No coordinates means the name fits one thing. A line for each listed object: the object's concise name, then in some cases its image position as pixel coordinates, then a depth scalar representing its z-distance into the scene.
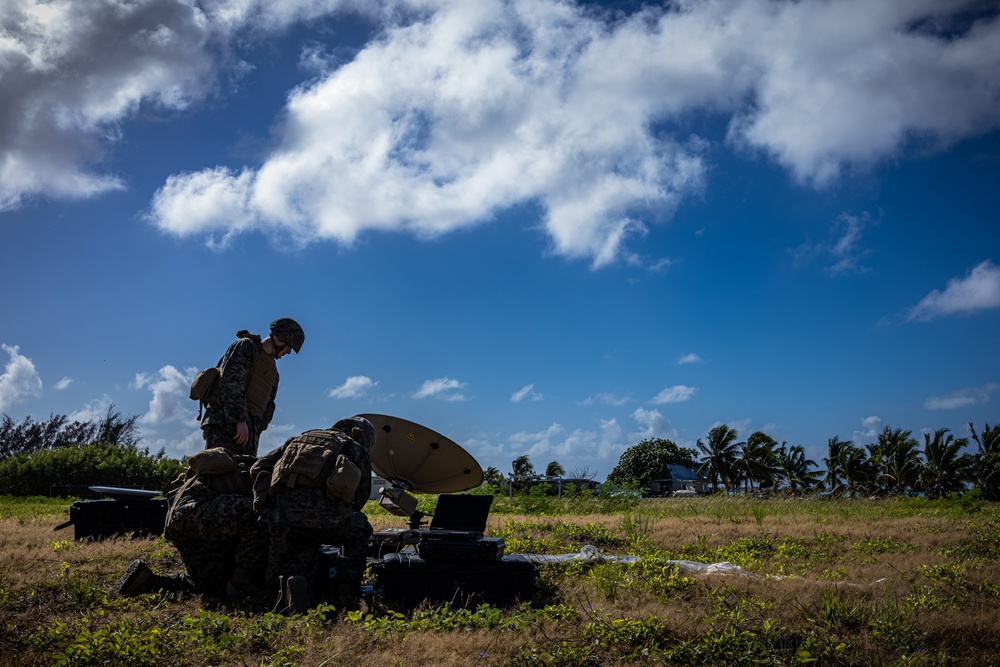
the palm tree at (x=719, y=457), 78.16
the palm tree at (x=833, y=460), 70.69
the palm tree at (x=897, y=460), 60.69
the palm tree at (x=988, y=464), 49.25
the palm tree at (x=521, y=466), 70.75
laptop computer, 7.55
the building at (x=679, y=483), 68.40
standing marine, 8.20
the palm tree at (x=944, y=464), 57.97
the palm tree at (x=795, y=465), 75.31
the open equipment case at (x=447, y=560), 6.84
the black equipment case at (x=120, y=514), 10.09
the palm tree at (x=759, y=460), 76.31
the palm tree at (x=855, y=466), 68.00
